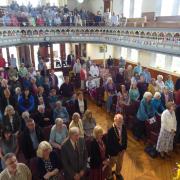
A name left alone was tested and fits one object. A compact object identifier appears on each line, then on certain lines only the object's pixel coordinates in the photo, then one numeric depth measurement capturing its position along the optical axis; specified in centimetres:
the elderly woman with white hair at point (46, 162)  332
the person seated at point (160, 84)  729
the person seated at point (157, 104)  579
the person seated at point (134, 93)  688
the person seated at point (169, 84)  763
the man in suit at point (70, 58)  1490
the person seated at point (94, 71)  1030
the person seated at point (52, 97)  636
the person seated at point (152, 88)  715
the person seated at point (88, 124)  493
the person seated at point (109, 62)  1481
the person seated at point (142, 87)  736
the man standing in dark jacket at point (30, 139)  403
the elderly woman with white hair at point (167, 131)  491
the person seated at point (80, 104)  599
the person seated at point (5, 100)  586
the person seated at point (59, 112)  535
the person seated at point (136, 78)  791
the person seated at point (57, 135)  428
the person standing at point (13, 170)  292
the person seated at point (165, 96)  629
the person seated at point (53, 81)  801
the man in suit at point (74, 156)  355
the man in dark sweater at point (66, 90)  736
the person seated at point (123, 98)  689
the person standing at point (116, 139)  411
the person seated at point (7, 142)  395
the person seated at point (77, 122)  447
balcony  859
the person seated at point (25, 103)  584
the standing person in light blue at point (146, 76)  840
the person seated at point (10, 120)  468
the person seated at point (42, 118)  515
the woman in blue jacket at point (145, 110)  575
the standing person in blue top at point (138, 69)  968
